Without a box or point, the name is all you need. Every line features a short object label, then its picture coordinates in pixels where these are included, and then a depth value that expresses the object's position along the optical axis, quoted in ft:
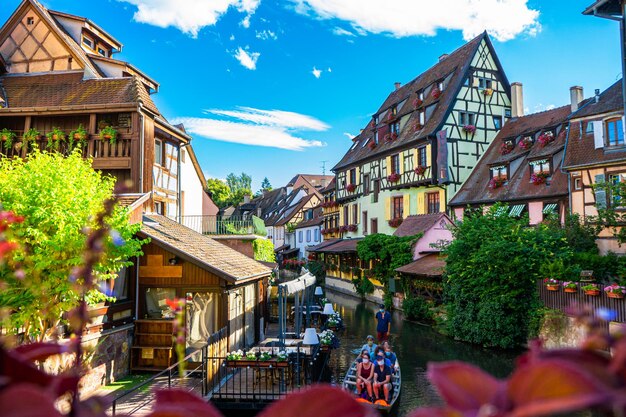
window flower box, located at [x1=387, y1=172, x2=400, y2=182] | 112.29
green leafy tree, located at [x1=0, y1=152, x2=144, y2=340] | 26.66
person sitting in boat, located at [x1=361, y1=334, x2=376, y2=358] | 39.67
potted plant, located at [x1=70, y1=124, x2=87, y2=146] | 56.54
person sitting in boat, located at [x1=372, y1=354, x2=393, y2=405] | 34.58
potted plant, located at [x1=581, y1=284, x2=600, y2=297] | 46.78
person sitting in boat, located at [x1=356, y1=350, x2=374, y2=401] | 34.77
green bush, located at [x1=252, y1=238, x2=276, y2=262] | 74.32
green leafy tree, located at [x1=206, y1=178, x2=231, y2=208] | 206.79
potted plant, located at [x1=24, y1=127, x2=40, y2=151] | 56.95
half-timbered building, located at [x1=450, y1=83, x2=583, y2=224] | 81.30
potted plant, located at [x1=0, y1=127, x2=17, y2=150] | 57.06
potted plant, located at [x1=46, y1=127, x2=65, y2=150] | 56.24
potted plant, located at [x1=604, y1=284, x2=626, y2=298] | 43.96
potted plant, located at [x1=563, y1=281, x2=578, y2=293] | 49.08
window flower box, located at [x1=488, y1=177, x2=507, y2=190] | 90.89
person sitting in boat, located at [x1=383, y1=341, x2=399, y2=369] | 39.37
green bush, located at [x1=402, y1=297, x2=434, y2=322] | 74.84
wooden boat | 33.60
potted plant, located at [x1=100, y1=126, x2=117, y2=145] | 56.90
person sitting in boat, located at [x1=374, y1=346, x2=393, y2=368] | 36.73
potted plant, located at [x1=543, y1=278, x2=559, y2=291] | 51.16
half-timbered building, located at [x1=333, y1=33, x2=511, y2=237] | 101.14
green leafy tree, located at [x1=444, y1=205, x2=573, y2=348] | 54.85
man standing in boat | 53.26
